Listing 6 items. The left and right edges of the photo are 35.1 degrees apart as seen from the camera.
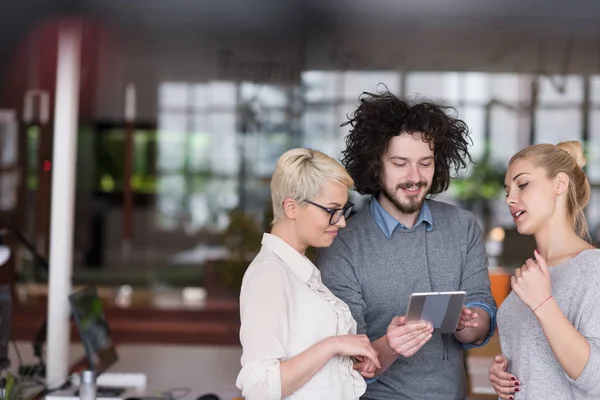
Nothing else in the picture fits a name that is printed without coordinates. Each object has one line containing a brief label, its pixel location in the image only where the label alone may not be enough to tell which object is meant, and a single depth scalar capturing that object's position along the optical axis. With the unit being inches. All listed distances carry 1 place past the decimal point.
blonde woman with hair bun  95.7
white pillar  182.2
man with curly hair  116.9
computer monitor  168.7
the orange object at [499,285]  239.1
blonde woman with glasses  94.1
